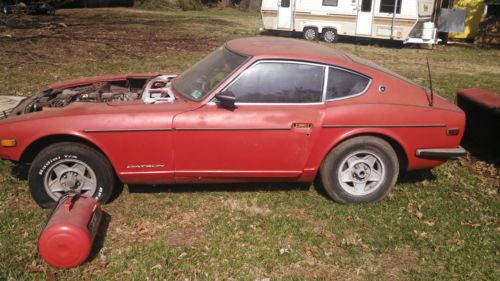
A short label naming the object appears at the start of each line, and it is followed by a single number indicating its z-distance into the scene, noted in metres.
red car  3.94
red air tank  3.29
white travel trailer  16.25
